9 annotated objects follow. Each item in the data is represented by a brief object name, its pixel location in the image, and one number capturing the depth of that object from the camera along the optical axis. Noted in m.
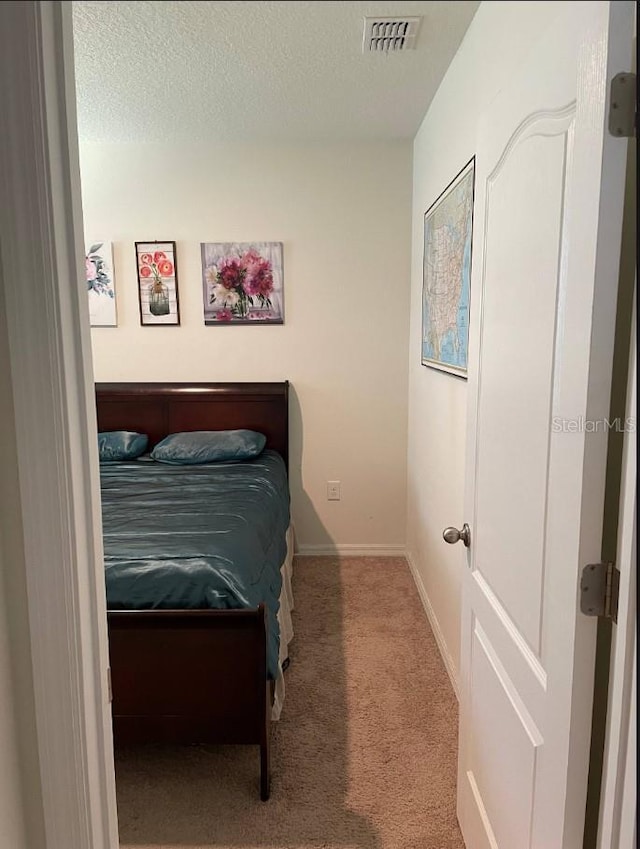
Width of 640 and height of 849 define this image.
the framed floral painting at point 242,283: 3.51
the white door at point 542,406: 0.80
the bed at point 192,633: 1.73
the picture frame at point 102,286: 3.47
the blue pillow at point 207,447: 3.27
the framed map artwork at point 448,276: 2.10
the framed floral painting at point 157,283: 3.52
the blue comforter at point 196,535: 1.80
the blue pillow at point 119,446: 3.34
